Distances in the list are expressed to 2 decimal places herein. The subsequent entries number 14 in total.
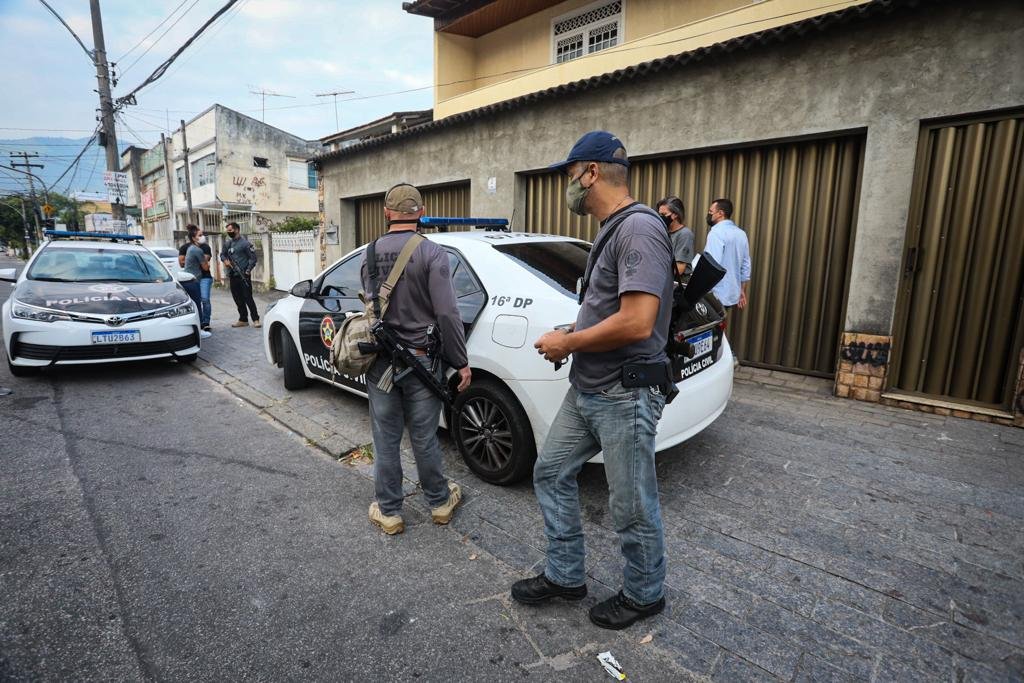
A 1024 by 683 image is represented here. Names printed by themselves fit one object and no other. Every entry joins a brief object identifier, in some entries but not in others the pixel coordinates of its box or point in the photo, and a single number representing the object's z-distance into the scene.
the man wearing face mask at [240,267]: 8.92
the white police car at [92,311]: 5.27
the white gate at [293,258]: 12.84
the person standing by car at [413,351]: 2.75
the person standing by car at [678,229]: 5.01
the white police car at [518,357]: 3.04
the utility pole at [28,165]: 43.72
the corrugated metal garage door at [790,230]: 5.46
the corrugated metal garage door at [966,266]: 4.45
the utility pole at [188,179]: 25.36
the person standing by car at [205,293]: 8.76
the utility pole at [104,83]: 13.44
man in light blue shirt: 5.25
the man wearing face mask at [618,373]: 1.85
